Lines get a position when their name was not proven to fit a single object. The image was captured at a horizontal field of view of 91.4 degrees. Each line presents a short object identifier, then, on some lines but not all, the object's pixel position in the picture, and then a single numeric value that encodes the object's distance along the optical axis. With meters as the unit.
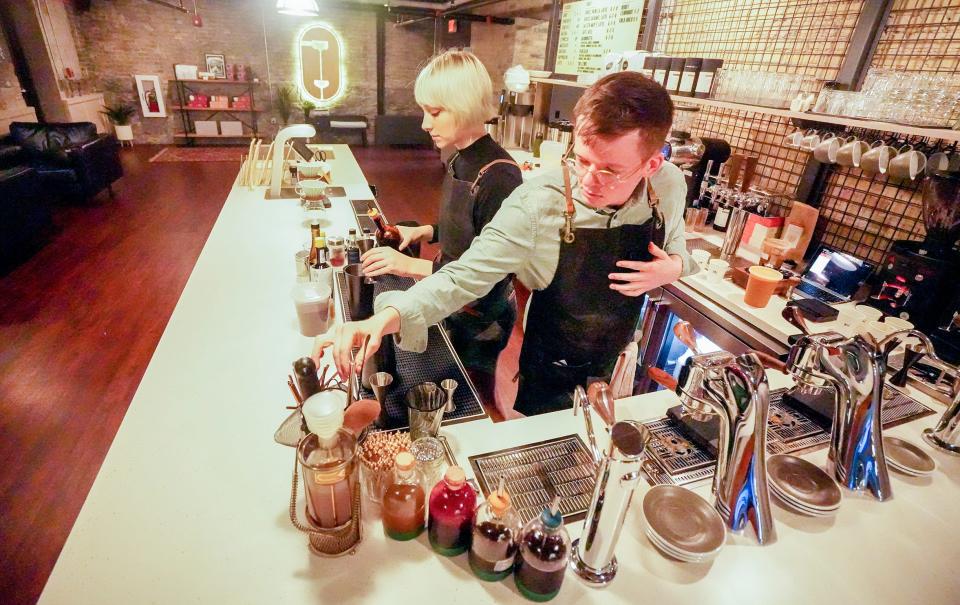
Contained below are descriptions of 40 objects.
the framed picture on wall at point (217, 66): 9.27
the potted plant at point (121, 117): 8.69
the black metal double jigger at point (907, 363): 1.42
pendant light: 4.85
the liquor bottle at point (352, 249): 1.94
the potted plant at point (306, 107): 9.89
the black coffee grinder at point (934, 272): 1.79
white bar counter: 0.85
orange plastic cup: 2.06
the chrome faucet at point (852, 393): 1.08
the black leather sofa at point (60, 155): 5.52
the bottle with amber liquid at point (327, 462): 0.81
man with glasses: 1.10
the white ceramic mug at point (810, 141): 2.35
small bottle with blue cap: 0.80
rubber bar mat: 1.27
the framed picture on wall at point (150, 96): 9.00
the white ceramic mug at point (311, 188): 2.86
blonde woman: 1.68
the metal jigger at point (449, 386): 1.16
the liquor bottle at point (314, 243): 1.83
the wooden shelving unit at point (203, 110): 9.23
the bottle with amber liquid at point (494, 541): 0.83
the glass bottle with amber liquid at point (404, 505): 0.89
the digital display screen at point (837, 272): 2.16
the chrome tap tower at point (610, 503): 0.79
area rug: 8.45
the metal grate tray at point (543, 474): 1.02
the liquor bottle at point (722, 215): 2.89
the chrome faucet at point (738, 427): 0.93
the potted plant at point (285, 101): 9.77
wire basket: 0.89
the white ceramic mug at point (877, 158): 2.02
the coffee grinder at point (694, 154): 2.85
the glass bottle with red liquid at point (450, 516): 0.88
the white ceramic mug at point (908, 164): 1.94
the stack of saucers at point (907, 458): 1.18
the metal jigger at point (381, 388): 1.17
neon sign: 9.72
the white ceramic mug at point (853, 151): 2.13
